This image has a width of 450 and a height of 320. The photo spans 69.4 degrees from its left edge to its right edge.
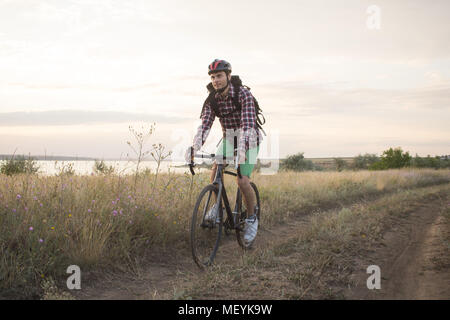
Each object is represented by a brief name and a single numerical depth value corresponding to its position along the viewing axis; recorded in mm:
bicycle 4256
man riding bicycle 4582
